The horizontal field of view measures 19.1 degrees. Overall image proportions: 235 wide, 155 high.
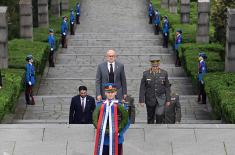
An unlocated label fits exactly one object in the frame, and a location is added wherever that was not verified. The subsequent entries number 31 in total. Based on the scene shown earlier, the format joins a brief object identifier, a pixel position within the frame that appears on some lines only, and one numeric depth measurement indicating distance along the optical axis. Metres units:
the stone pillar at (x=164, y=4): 42.49
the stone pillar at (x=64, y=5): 42.62
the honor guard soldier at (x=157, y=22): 33.62
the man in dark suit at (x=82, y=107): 13.51
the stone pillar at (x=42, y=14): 34.31
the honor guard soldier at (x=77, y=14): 38.68
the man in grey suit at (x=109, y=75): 13.32
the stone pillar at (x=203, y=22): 28.64
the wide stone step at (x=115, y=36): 33.81
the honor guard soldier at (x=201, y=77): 19.34
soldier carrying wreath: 10.91
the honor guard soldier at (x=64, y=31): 29.26
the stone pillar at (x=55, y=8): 39.25
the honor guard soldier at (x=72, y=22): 33.69
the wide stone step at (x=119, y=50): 29.62
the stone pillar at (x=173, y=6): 39.72
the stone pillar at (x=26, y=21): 29.12
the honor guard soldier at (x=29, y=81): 19.25
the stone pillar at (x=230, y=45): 20.08
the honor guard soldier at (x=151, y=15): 38.69
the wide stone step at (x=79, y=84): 22.14
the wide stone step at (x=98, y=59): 27.39
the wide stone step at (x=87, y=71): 24.80
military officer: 13.57
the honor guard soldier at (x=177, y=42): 26.20
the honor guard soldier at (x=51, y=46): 25.06
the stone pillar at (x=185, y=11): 33.62
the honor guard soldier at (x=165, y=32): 29.59
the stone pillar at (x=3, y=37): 21.38
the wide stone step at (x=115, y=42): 31.80
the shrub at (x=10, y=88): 15.84
